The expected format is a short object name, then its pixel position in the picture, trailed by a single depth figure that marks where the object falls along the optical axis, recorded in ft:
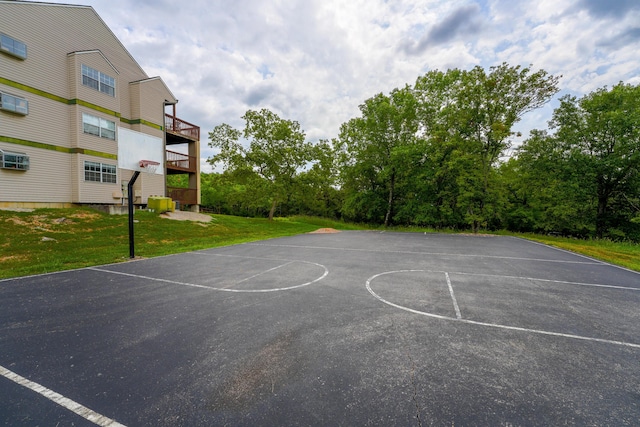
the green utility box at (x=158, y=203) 64.44
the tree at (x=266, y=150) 86.07
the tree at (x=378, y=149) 86.48
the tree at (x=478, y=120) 66.74
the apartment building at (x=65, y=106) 44.16
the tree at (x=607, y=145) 63.67
